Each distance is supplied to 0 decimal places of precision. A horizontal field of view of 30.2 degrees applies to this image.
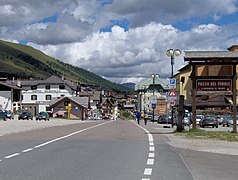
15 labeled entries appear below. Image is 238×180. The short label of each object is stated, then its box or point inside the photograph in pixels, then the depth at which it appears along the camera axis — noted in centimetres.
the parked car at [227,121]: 5696
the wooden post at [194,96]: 2581
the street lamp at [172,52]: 3112
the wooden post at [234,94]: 2493
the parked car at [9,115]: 6946
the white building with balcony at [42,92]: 12225
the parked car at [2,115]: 6494
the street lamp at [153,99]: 4632
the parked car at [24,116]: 7413
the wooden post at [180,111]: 2723
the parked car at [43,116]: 7488
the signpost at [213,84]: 2620
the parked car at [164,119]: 5629
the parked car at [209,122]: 4965
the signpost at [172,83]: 3318
